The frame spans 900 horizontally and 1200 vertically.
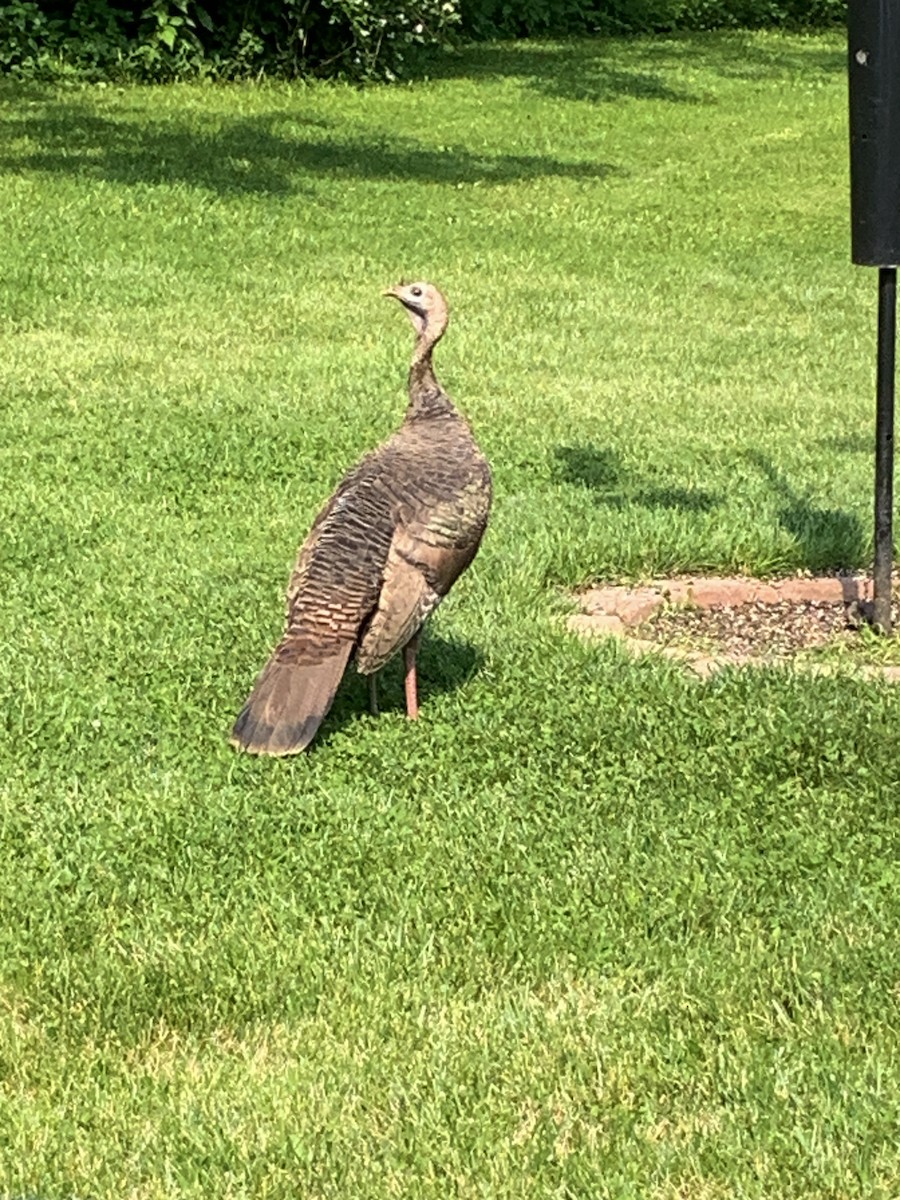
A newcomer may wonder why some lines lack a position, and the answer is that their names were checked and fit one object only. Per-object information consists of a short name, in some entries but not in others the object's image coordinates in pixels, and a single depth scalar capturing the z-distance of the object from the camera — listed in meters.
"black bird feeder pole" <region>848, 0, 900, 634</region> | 6.73
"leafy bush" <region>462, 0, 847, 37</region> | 31.09
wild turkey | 5.99
